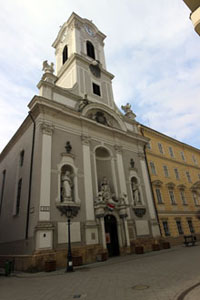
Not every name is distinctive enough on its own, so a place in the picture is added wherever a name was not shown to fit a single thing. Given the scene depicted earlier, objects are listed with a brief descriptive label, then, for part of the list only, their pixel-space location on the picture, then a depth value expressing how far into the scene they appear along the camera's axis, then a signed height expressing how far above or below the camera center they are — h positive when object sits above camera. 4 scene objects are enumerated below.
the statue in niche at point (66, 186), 14.98 +4.10
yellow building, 22.75 +6.09
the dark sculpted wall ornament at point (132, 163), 21.80 +7.54
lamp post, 10.89 -0.90
